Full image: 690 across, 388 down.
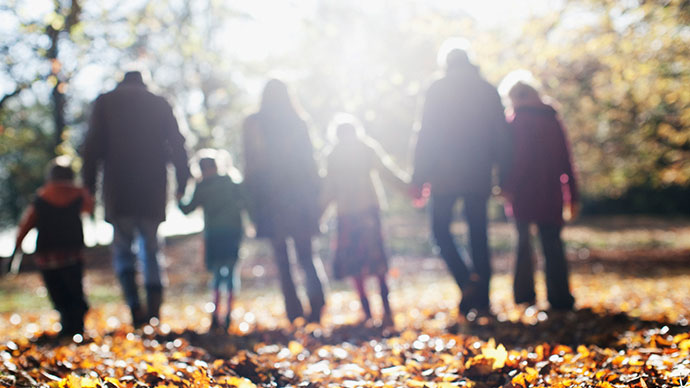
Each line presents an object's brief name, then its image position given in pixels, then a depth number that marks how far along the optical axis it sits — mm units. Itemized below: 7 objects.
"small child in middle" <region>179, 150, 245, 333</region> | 5359
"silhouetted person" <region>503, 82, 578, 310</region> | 5051
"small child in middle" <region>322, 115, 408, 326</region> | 5156
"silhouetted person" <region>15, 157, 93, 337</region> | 5176
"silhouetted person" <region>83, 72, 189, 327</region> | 4910
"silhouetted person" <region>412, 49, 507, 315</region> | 4965
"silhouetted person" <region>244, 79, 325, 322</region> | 5191
